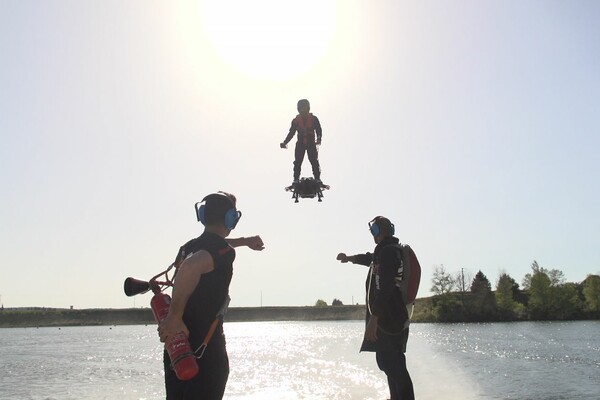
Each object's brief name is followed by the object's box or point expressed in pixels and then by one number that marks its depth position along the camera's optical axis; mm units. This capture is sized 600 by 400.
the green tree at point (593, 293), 130125
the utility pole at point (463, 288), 143625
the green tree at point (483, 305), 139625
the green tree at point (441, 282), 142125
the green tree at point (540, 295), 132375
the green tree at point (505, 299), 137125
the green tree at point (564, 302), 132875
